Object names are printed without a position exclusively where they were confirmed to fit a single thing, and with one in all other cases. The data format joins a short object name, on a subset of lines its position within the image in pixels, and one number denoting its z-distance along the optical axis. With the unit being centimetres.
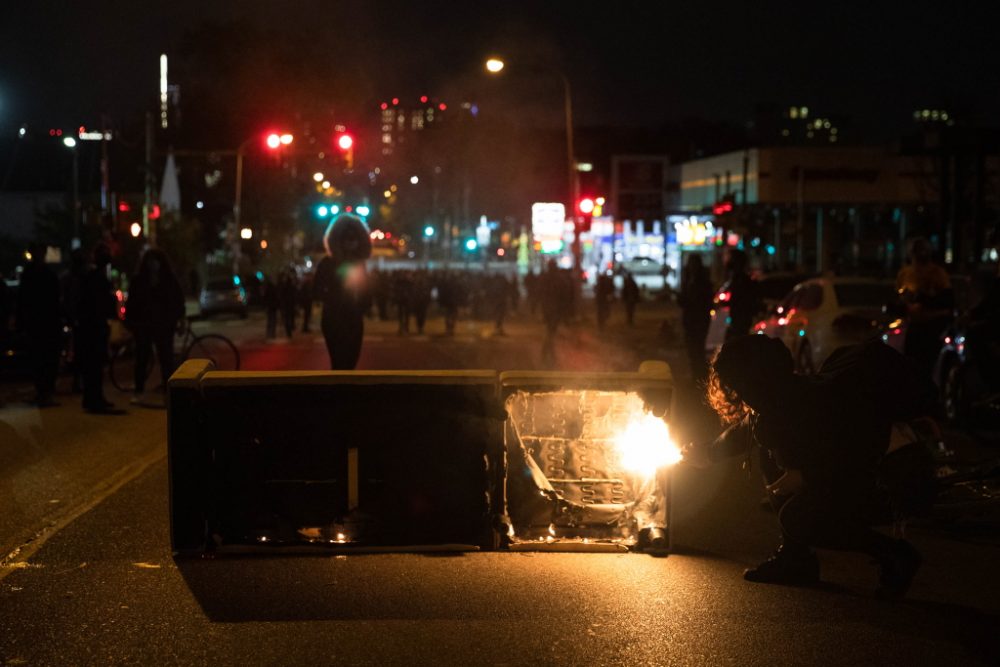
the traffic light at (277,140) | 3459
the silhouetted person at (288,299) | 3291
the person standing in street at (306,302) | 3341
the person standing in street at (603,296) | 3638
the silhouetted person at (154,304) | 1428
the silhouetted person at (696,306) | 1700
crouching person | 614
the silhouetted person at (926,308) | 1316
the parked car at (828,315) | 1661
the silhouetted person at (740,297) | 1648
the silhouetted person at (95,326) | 1402
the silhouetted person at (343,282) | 1116
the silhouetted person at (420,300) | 3328
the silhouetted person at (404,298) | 3309
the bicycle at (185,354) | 1611
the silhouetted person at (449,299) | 3394
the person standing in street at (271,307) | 3189
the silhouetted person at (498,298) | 3431
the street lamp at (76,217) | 4981
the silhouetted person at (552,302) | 2284
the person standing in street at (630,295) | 3888
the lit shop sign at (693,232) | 6463
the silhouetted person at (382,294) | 4209
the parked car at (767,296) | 2309
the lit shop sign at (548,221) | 5331
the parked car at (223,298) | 4559
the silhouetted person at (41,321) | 1492
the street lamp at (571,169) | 3578
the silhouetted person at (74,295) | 1484
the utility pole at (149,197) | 4093
